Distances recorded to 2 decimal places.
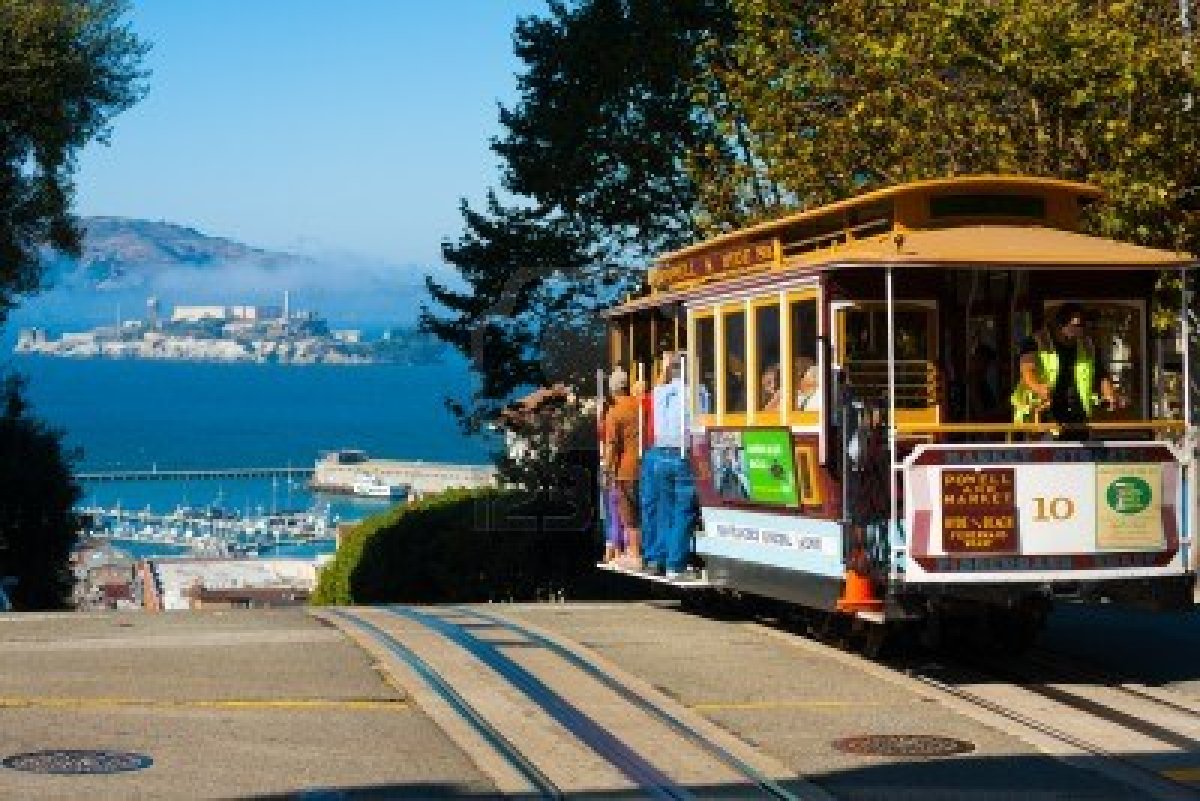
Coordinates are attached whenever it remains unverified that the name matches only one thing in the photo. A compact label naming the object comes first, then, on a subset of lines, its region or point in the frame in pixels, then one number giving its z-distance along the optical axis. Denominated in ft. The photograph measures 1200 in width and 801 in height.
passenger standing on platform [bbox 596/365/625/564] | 74.70
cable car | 50.85
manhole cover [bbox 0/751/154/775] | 38.91
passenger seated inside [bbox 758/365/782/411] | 57.74
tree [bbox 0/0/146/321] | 114.73
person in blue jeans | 66.08
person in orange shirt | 72.69
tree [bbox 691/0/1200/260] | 81.51
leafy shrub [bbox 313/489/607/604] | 127.03
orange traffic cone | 52.31
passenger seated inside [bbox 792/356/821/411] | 55.16
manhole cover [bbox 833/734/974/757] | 42.04
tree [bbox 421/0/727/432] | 142.00
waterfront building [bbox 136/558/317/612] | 284.00
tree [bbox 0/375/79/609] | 141.69
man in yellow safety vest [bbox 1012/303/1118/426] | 52.54
